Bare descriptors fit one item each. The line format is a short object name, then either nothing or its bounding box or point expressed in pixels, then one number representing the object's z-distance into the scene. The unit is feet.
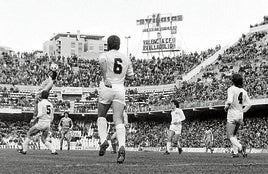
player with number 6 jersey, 35.27
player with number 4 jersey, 52.13
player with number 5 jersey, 58.54
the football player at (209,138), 124.06
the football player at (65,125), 100.59
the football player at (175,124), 76.43
